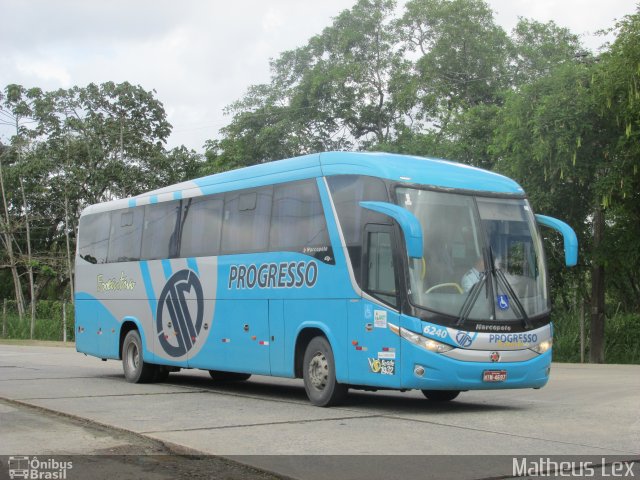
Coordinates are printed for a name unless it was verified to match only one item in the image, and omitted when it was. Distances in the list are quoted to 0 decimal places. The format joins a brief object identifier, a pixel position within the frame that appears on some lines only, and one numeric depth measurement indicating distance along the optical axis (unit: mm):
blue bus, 11773
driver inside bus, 11961
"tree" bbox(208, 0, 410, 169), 44562
